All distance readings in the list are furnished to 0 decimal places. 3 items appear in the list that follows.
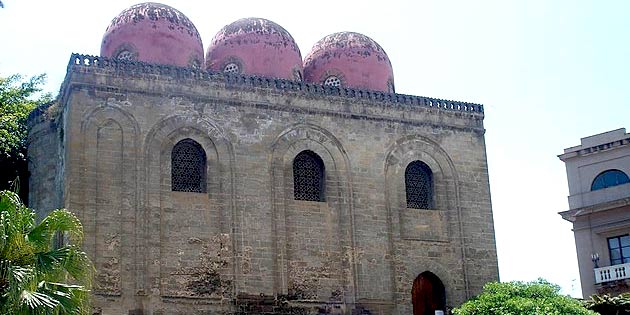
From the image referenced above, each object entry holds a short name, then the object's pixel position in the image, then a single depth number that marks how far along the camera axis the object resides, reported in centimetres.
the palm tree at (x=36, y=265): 1135
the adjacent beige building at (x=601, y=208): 2761
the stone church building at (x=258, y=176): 1952
